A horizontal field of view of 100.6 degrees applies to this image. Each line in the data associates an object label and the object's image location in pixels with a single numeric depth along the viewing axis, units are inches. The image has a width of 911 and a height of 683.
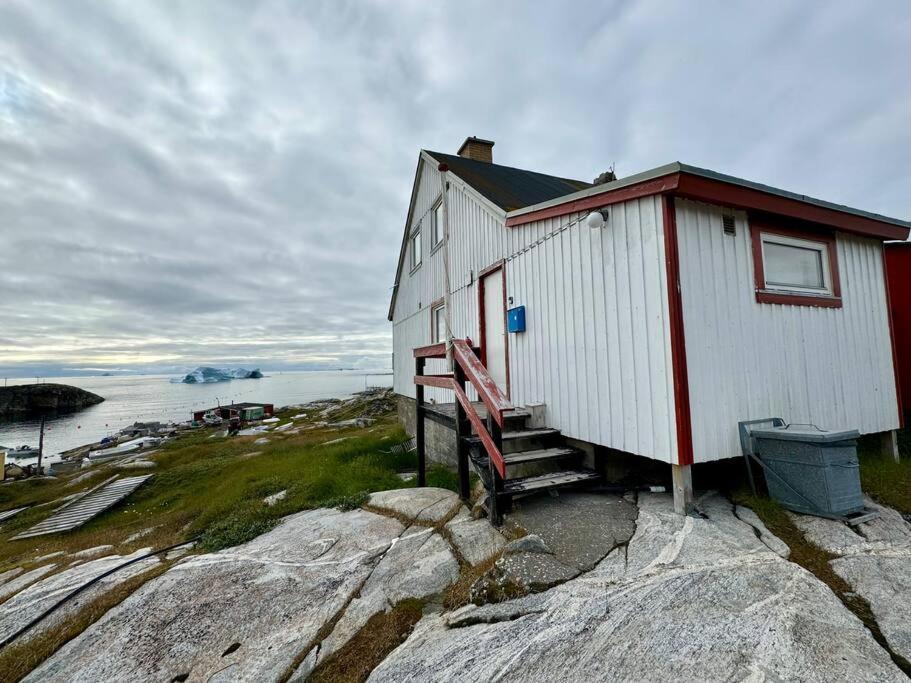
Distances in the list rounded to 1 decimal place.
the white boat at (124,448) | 866.1
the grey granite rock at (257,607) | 107.2
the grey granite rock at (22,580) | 179.2
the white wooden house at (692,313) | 149.9
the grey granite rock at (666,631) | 77.2
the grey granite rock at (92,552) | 212.6
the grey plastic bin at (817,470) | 131.3
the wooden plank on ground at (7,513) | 402.3
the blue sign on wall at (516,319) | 234.8
